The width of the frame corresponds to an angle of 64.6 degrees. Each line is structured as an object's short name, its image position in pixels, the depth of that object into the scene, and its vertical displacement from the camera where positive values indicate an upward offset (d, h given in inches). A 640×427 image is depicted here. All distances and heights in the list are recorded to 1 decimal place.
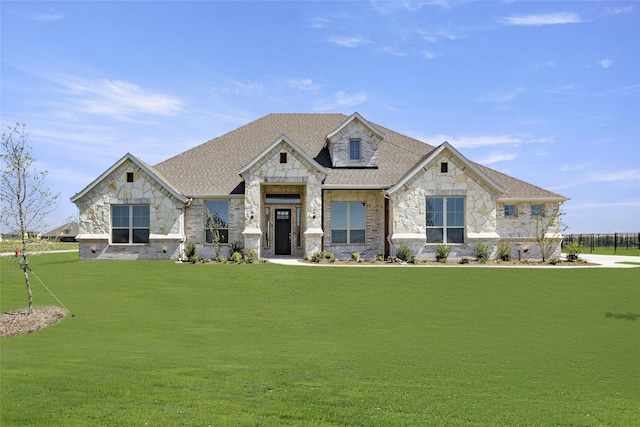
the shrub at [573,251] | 1118.2 -53.3
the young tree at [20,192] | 603.5 +37.7
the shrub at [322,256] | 1033.0 -62.9
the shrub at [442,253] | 1056.8 -55.2
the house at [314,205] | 1072.8 +44.9
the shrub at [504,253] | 1099.3 -56.3
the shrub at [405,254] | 1039.0 -57.3
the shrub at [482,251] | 1061.8 -51.0
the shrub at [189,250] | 1085.1 -55.3
